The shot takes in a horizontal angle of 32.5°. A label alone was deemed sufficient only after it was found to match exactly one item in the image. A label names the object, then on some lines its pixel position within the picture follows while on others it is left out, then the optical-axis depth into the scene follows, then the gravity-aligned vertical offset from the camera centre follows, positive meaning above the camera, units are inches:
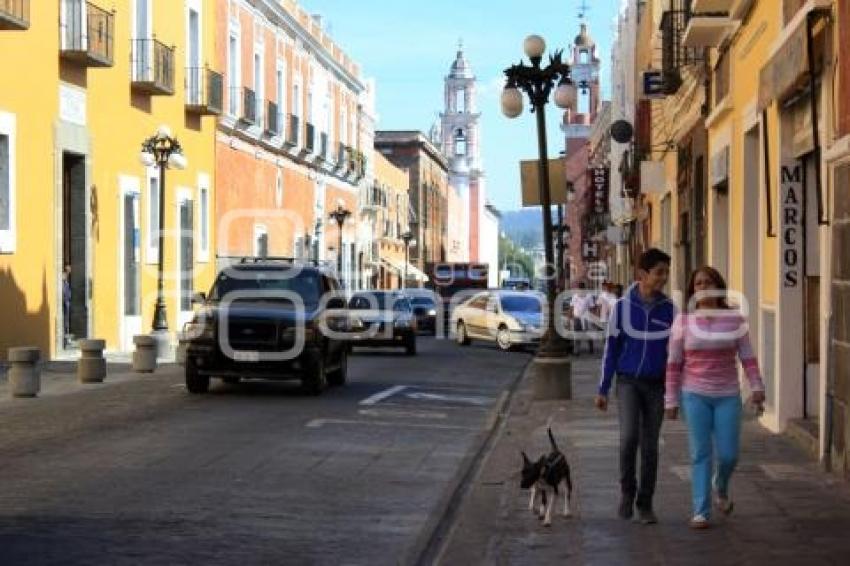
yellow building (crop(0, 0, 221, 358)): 1030.4 +113.3
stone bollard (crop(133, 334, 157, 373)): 974.4 -38.1
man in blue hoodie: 373.4 -17.5
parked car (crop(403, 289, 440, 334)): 1889.8 -17.1
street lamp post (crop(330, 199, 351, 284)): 2066.9 +118.4
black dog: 381.4 -47.8
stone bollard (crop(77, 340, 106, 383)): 875.4 -38.1
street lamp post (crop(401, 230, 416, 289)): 3049.2 +125.5
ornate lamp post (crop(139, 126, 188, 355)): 1140.5 +111.8
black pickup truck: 776.3 -18.9
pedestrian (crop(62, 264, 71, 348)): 1131.9 -4.9
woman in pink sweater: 363.6 -19.6
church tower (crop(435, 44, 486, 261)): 5536.4 +624.9
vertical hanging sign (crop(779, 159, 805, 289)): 564.7 +28.2
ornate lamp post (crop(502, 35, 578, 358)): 853.2 +124.9
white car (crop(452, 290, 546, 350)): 1485.0 -23.3
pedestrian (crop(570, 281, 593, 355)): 1378.0 -15.1
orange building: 1689.2 +222.6
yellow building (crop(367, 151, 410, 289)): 3056.1 +176.0
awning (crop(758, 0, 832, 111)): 468.8 +83.0
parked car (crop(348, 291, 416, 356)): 1310.3 -26.8
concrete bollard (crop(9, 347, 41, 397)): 754.2 -38.6
